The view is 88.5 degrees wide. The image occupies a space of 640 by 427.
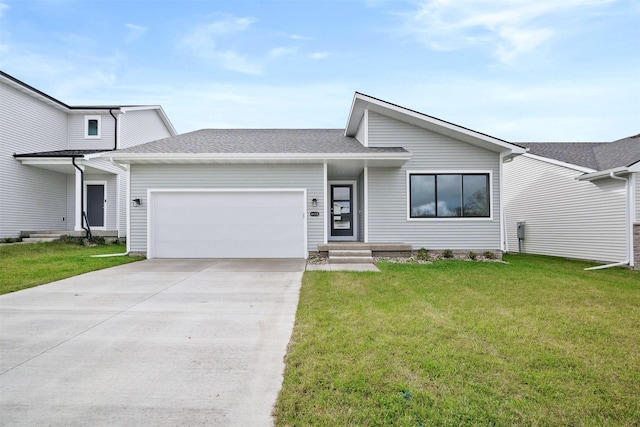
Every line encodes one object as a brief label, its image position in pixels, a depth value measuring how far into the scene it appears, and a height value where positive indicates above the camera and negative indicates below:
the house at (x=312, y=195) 9.85 +0.78
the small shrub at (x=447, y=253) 9.90 -1.02
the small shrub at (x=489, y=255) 9.94 -1.08
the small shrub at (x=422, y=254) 9.53 -1.03
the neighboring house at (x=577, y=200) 9.53 +0.64
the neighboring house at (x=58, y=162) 13.02 +2.43
